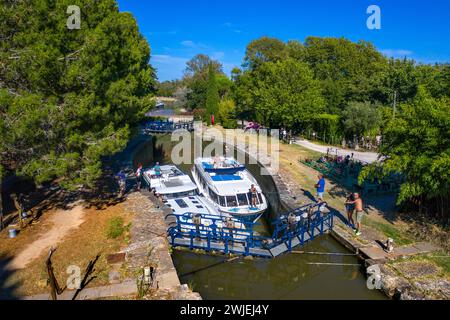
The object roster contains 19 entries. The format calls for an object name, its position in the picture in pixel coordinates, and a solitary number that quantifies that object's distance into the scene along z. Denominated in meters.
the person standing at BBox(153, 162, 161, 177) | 22.33
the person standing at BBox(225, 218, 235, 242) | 14.94
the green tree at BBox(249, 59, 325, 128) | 37.75
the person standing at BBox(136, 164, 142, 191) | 21.45
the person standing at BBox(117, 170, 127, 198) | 19.95
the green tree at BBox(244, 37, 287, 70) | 55.89
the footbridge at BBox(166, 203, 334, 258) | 13.83
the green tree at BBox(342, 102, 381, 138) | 34.78
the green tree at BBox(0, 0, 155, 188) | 12.80
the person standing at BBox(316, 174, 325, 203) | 17.55
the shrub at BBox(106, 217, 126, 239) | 14.23
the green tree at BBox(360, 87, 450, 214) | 12.38
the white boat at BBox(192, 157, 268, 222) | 17.93
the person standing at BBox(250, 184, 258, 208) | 18.43
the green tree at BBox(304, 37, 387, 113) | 56.50
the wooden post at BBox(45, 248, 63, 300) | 9.14
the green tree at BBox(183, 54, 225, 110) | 68.50
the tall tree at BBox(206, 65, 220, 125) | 55.71
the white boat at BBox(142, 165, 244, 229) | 17.42
